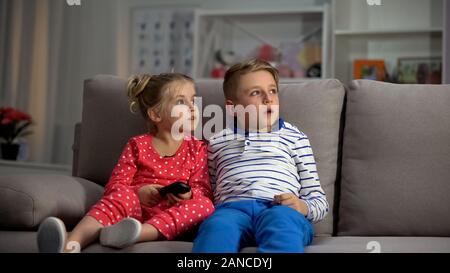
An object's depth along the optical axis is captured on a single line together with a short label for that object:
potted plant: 3.76
